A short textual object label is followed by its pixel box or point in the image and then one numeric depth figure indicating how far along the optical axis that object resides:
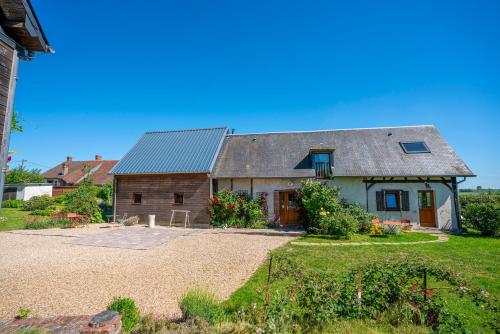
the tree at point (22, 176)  33.16
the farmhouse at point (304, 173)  14.34
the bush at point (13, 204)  23.83
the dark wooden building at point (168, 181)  14.96
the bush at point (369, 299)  3.55
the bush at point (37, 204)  21.06
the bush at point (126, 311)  3.56
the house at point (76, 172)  34.75
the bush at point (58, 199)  25.76
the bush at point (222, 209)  14.37
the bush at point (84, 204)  15.71
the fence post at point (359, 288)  3.81
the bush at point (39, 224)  13.62
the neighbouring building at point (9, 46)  3.45
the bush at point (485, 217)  11.88
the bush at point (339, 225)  11.16
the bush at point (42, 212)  18.81
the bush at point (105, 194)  25.47
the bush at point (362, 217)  12.80
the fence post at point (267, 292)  4.07
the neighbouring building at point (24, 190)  26.80
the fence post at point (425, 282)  3.75
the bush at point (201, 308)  3.79
